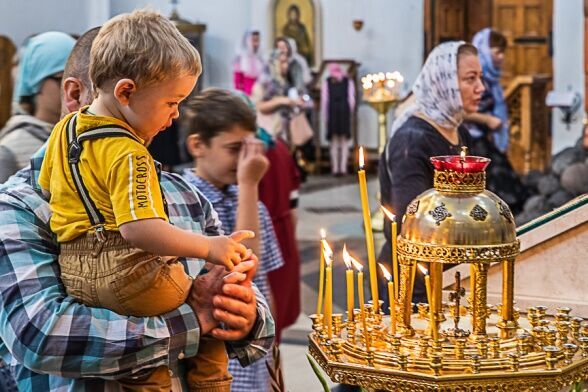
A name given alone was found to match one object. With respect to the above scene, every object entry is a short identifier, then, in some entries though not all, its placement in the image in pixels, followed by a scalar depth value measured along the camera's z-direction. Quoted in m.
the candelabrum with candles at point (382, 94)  9.36
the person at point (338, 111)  18.27
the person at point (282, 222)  5.49
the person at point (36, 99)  4.02
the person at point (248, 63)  14.80
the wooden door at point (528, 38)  17.41
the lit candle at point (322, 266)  2.28
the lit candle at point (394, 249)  2.20
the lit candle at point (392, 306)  2.25
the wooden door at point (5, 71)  14.48
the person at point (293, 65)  15.96
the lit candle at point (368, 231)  2.21
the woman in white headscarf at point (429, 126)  4.03
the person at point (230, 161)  3.84
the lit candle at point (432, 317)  2.17
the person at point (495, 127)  8.13
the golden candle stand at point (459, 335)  2.05
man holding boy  2.08
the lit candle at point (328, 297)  2.23
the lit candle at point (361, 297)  2.17
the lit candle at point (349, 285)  2.16
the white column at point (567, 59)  15.44
